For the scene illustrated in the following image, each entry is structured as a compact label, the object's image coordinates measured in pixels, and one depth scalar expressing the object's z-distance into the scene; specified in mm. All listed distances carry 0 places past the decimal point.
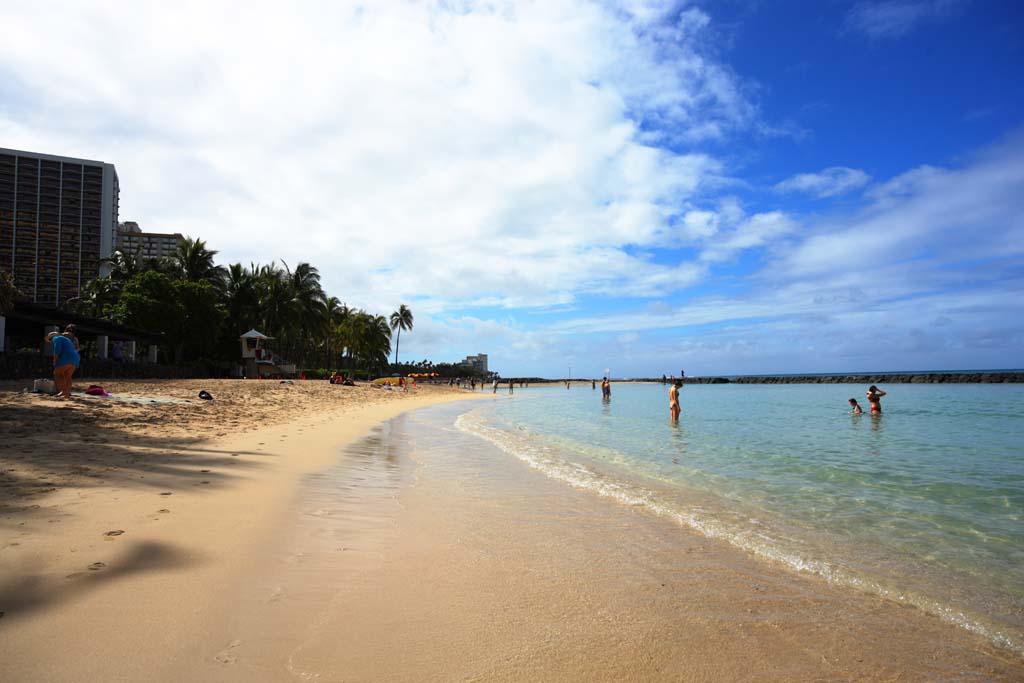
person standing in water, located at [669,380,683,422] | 20938
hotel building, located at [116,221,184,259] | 99838
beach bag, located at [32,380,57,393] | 11828
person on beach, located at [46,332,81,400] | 11508
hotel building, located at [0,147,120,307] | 73312
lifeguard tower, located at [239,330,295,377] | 38781
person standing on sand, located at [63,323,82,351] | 12070
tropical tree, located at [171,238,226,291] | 41406
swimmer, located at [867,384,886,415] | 21859
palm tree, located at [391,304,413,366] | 80625
